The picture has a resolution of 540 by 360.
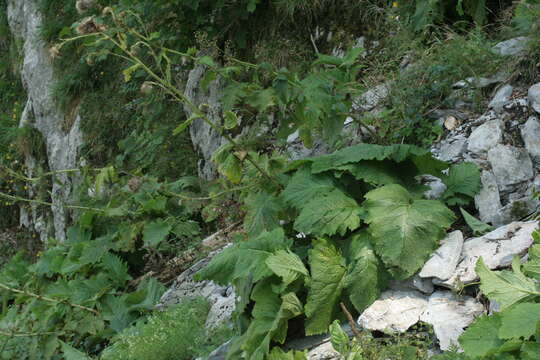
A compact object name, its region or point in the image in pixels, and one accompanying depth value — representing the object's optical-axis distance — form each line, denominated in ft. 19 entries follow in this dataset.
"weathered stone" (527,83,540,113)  12.84
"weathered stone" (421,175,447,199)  12.41
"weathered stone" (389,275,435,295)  10.18
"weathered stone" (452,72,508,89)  14.47
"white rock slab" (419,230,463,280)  10.03
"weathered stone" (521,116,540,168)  12.35
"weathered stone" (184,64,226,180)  22.27
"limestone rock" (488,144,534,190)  12.09
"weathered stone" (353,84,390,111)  16.03
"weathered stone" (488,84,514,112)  13.67
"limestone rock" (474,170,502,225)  11.46
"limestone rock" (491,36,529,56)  14.32
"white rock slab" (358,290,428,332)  9.55
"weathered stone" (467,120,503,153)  12.97
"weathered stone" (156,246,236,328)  13.84
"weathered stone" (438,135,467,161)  13.38
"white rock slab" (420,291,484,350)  9.04
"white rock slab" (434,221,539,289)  9.86
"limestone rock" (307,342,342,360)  9.84
